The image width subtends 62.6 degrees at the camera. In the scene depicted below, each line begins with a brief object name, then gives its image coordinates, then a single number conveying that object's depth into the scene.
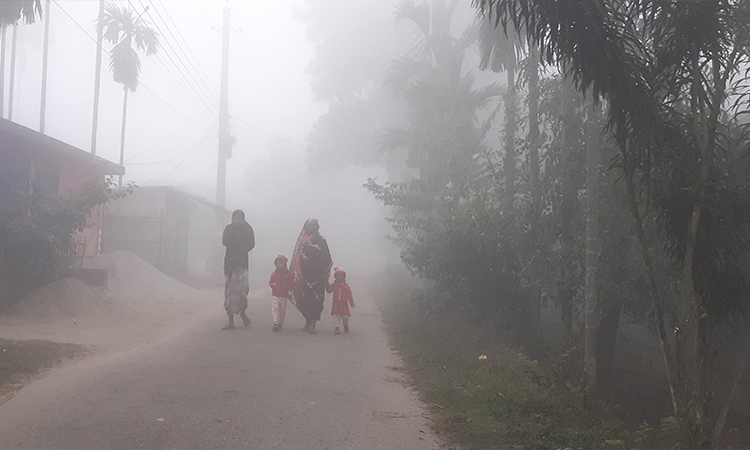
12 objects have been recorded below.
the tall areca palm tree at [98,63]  26.22
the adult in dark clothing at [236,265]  10.48
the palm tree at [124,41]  27.31
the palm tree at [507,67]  12.73
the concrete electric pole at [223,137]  28.67
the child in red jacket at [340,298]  10.85
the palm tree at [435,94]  17.89
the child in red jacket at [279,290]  10.68
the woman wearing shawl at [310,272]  10.94
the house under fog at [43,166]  13.26
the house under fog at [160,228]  22.67
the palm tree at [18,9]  12.86
